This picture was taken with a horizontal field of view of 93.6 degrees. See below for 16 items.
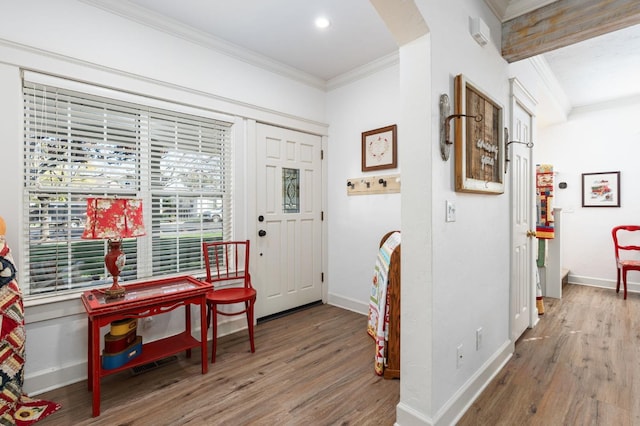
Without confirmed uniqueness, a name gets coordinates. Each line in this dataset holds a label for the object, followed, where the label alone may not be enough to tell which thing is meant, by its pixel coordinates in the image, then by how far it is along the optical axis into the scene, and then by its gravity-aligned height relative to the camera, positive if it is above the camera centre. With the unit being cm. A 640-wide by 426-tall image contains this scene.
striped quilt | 217 -68
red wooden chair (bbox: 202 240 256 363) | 241 -59
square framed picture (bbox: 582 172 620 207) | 430 +31
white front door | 319 -9
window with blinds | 202 +26
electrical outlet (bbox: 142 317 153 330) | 241 -89
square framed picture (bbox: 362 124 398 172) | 309 +67
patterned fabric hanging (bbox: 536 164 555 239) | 392 +10
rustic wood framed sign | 168 +44
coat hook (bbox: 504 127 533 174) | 227 +49
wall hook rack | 310 +29
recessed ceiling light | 245 +157
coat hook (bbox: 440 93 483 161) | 158 +46
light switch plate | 162 +0
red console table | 177 -63
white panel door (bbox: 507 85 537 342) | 252 -13
